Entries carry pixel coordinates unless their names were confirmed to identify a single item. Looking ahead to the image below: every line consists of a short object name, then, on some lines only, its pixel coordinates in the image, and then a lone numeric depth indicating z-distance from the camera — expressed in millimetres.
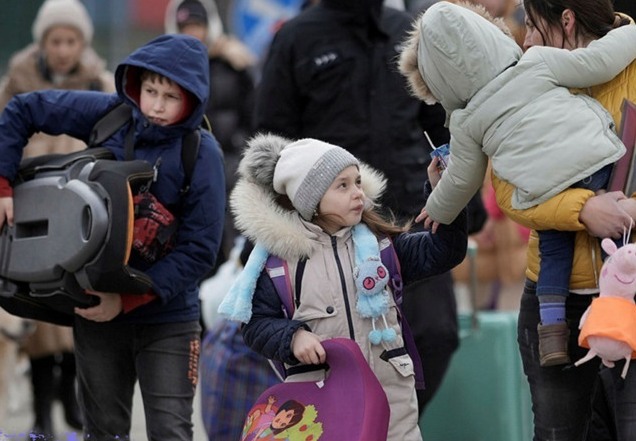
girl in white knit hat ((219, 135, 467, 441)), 10393
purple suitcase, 9865
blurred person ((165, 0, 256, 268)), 20103
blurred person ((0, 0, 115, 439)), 17032
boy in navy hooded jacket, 11921
